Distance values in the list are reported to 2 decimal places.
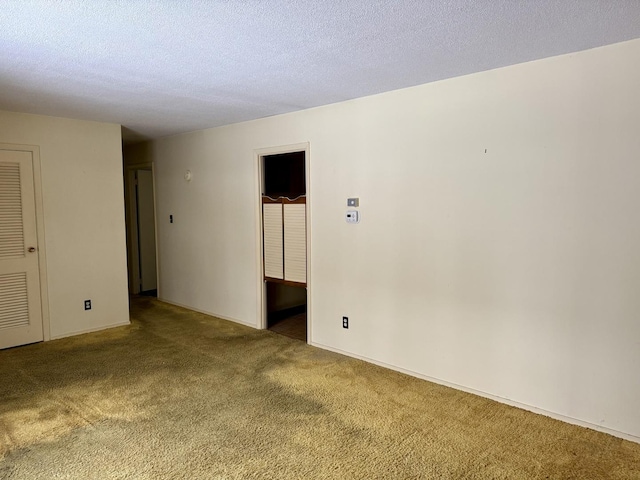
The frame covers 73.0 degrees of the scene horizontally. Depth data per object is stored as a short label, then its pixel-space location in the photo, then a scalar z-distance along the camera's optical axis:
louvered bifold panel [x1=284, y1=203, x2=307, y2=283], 4.40
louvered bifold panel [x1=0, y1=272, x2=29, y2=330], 4.25
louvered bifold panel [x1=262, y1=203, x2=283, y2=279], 4.64
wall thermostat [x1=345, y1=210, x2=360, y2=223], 3.81
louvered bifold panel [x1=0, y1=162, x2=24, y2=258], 4.21
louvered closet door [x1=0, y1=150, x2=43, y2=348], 4.24
